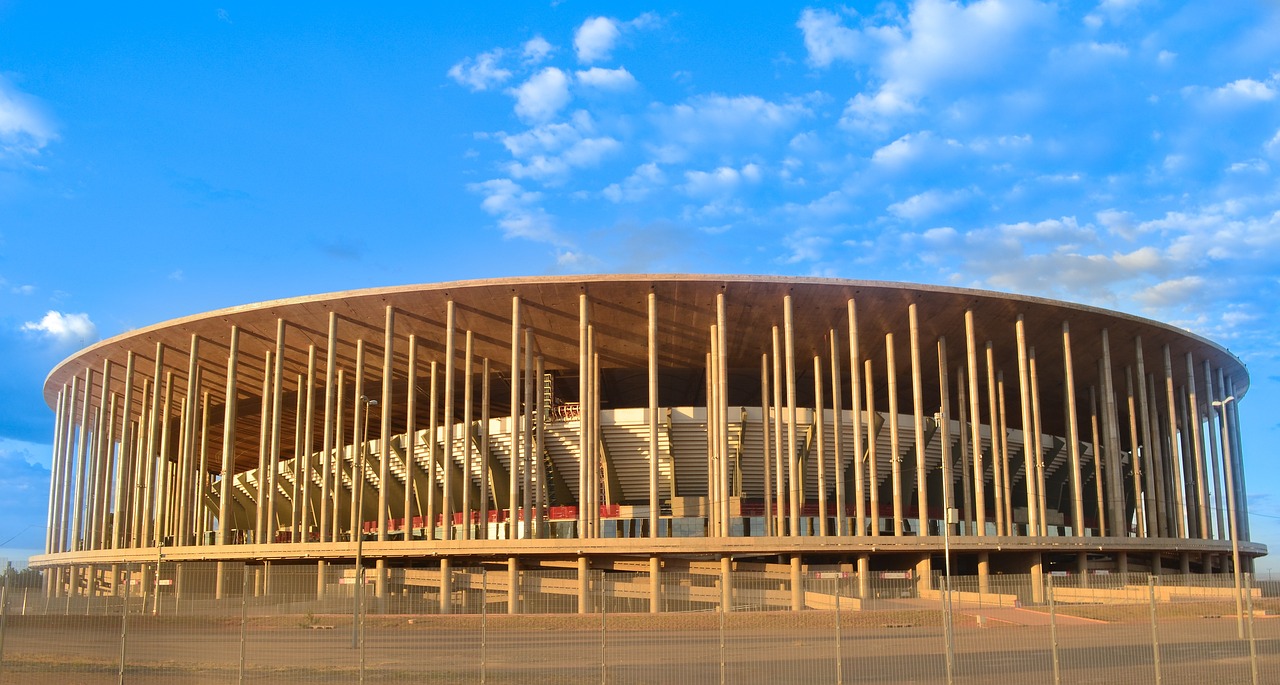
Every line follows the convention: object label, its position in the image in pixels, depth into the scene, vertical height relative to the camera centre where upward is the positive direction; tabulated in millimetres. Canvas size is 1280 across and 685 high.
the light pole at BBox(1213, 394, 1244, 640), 57750 +1021
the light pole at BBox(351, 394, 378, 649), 25406 -142
